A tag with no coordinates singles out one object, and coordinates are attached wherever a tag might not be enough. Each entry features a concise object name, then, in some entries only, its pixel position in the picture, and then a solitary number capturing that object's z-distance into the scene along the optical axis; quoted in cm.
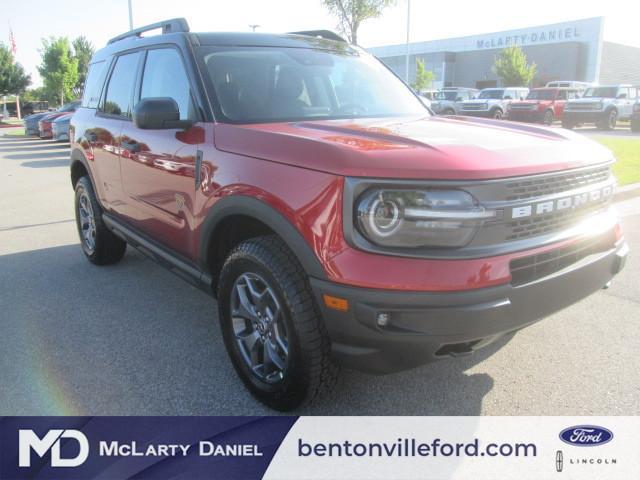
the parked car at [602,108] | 2202
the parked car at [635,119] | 2121
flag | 4450
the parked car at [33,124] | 2325
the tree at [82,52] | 5406
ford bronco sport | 212
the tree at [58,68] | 3981
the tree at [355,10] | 2405
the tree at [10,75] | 4347
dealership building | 4462
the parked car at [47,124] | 2086
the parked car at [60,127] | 1866
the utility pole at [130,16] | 2495
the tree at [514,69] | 4222
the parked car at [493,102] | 2489
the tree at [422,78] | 4500
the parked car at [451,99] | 2562
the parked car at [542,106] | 2308
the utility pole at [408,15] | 3494
